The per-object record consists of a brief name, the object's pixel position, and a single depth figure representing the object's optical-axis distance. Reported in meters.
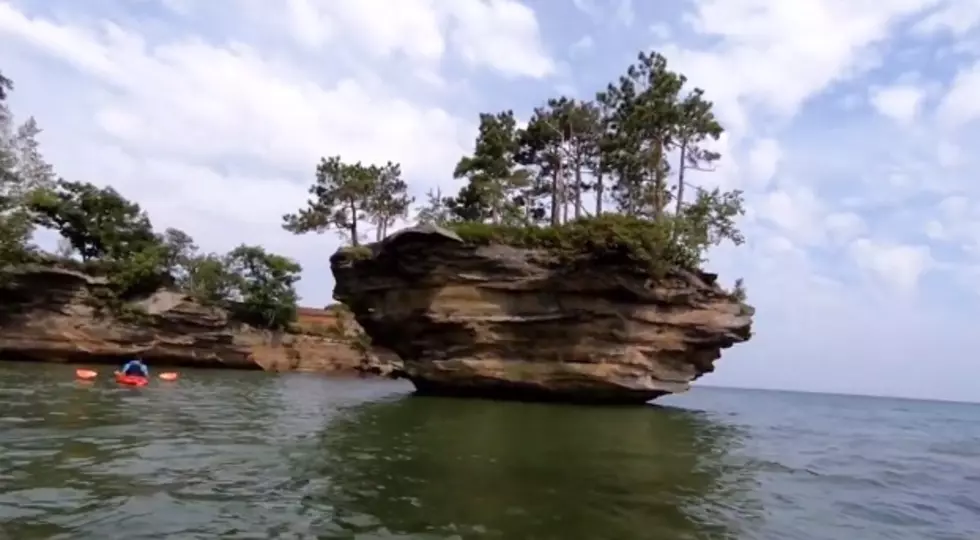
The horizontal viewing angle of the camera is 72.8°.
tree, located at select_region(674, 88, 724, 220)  35.53
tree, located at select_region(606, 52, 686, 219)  34.78
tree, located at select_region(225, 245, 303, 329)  56.62
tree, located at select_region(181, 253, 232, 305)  58.84
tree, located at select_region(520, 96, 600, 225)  39.94
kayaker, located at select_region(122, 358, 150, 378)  30.11
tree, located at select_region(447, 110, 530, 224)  40.94
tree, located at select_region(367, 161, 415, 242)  49.97
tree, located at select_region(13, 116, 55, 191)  45.78
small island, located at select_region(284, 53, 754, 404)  30.38
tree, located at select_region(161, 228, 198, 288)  59.19
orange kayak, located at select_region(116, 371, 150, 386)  29.44
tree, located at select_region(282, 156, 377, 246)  48.19
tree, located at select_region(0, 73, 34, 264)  41.22
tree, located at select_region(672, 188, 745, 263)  34.97
